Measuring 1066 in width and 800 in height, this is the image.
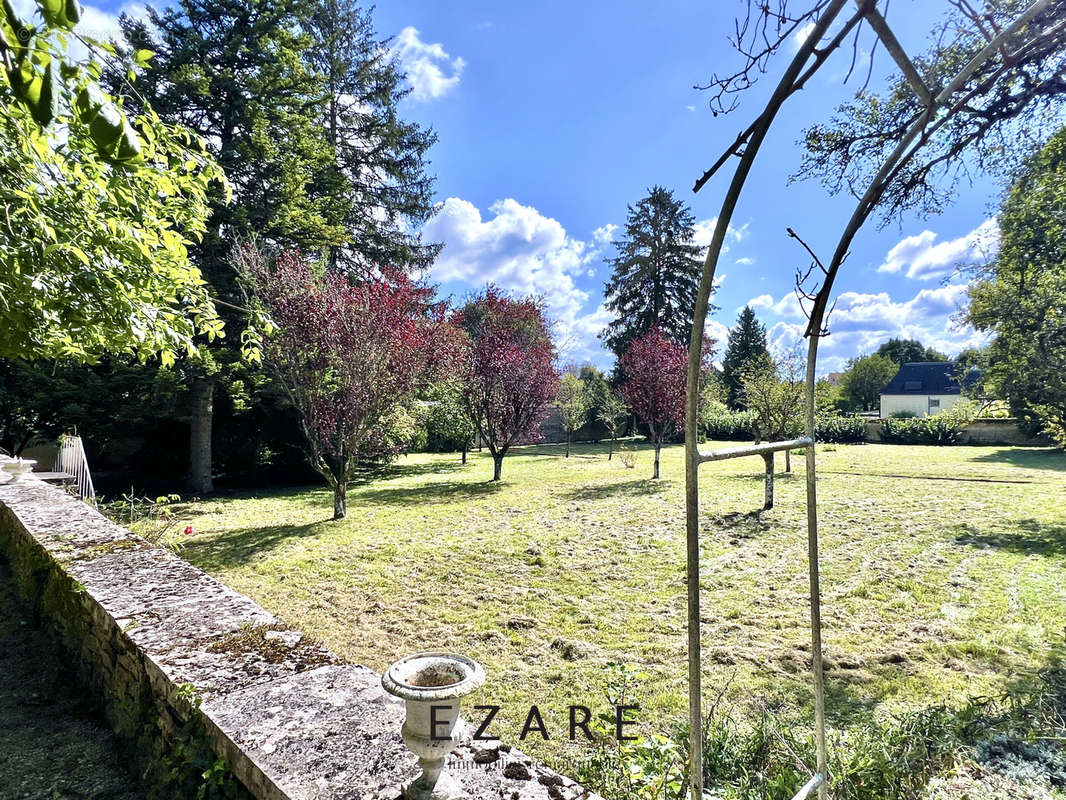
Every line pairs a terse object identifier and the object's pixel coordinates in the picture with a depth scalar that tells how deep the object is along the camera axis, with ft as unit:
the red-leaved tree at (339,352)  24.62
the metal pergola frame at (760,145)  3.25
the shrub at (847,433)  72.59
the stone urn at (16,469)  19.95
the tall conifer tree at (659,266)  90.43
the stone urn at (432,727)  4.31
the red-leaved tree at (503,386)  38.83
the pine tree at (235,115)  32.83
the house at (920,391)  108.88
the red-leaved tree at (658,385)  41.47
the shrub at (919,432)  67.41
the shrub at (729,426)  77.46
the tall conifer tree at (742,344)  98.12
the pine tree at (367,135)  48.14
